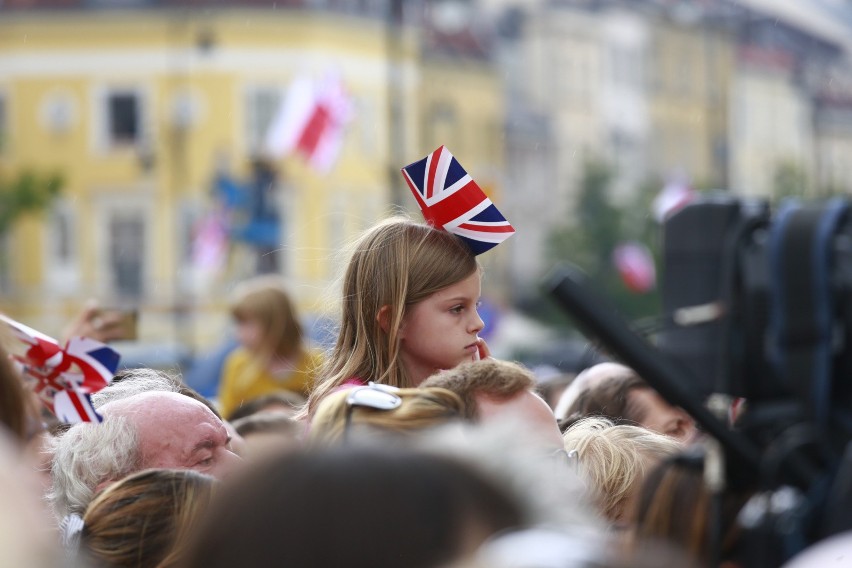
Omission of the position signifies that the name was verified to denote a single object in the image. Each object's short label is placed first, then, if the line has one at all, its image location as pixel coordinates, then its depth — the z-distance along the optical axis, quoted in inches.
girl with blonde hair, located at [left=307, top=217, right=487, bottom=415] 305.1
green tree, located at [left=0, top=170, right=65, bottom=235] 3575.3
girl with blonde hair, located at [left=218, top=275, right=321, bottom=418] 595.8
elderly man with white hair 280.5
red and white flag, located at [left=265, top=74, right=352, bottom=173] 2149.4
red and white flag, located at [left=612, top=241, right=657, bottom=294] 3750.0
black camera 186.1
